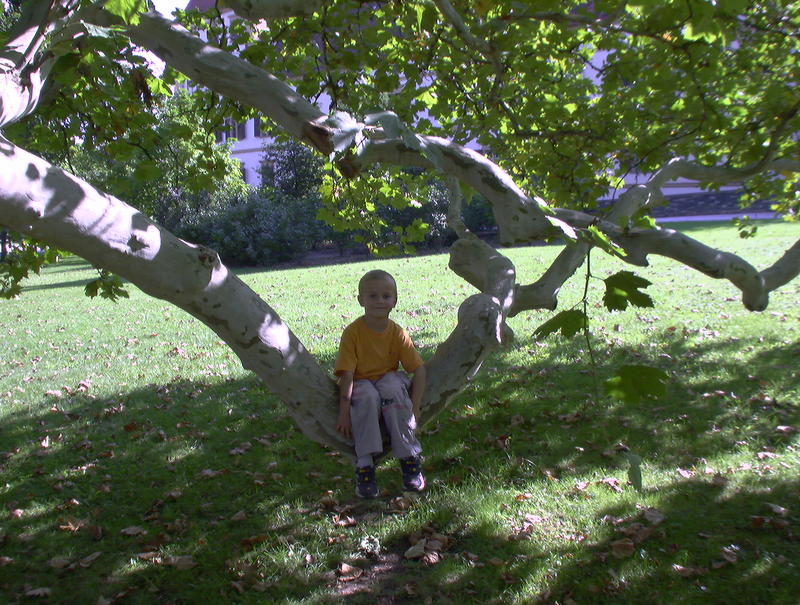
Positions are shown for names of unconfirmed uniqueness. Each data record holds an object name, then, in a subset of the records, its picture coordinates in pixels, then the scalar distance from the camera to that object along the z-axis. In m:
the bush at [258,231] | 20.86
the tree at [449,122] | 2.52
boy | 3.38
